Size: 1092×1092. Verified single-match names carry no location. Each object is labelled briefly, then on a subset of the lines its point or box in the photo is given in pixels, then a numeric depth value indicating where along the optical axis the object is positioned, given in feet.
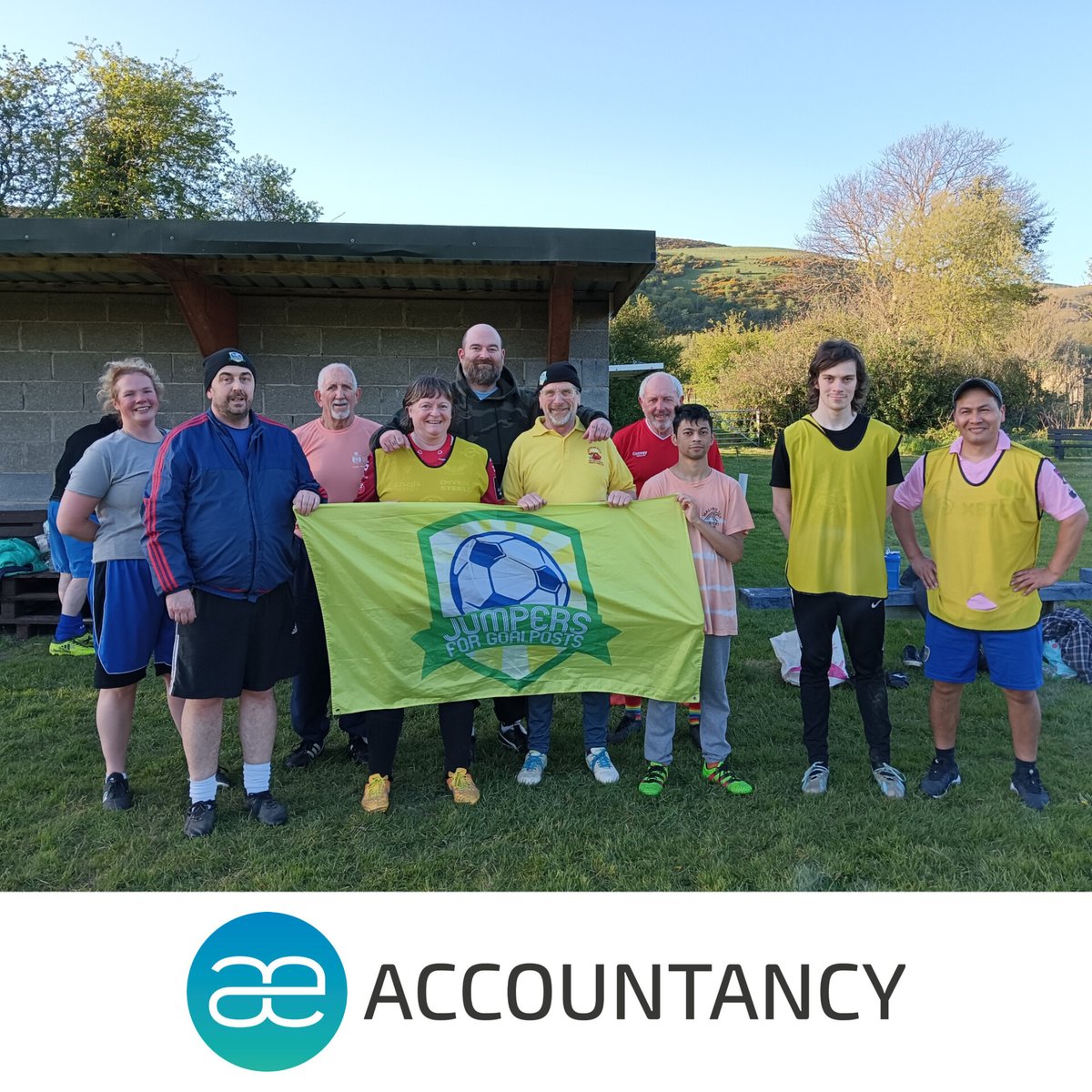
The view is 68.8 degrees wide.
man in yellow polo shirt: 12.48
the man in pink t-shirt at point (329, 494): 13.15
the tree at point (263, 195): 136.46
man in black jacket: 12.97
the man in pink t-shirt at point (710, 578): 12.57
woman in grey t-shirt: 11.50
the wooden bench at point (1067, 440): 71.26
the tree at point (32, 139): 113.29
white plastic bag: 17.56
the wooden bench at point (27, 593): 21.56
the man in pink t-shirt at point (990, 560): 11.53
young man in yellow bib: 11.93
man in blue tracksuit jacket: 10.44
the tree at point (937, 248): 109.70
